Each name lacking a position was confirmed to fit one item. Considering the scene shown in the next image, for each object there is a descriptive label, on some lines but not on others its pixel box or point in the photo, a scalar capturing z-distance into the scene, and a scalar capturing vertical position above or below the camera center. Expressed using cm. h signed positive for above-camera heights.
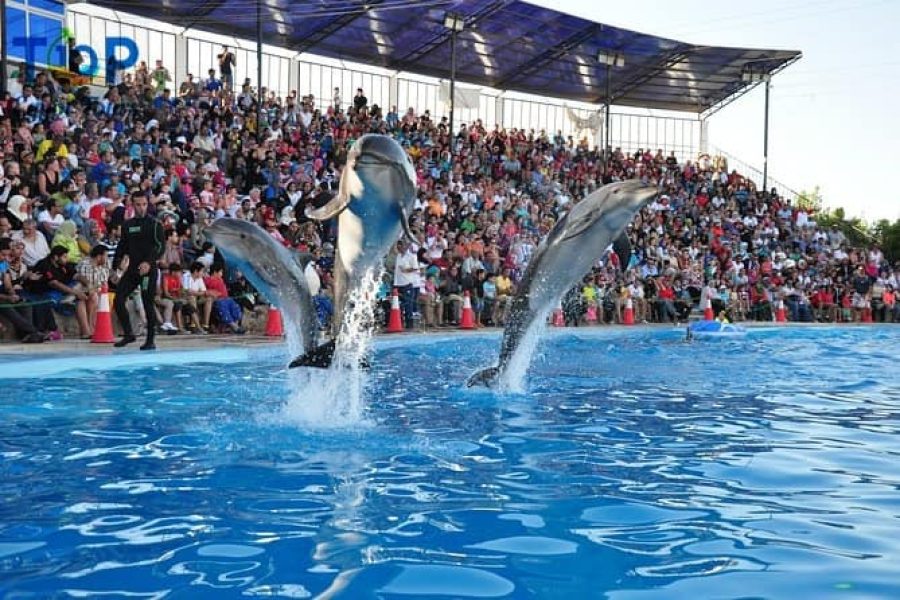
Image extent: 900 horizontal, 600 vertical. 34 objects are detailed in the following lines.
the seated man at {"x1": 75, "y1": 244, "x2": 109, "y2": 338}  1105 +33
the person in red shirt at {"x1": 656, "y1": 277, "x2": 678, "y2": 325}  2019 +1
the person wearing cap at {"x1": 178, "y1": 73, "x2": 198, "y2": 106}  1888 +433
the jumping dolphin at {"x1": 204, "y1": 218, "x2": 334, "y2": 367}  734 +30
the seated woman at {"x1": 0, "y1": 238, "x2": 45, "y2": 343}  1019 -8
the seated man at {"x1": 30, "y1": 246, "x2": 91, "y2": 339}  1063 +22
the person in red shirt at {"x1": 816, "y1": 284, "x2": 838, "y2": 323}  2431 -6
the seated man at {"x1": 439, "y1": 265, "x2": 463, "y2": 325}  1633 +2
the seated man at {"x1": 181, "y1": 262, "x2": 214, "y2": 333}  1237 +8
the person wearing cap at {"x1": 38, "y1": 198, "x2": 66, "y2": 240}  1144 +103
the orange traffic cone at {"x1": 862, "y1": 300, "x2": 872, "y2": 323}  2455 -24
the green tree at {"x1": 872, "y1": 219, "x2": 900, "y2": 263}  3981 +303
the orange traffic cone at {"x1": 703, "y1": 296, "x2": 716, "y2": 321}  1992 -20
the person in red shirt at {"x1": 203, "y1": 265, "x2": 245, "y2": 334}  1265 +3
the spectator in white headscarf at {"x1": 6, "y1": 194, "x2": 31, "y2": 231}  1125 +110
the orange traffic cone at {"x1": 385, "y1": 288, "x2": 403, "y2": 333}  1431 -22
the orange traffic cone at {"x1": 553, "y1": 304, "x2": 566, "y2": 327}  1708 -26
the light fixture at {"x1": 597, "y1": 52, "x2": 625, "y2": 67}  2729 +716
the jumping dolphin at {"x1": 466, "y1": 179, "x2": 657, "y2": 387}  739 +42
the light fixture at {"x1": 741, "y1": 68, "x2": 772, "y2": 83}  3159 +762
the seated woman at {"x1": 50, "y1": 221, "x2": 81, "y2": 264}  1120 +76
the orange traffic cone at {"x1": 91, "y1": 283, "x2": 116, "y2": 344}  1046 -24
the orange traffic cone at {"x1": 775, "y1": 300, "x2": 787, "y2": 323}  2228 -27
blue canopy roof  2423 +770
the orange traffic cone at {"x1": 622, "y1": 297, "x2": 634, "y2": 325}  1869 -23
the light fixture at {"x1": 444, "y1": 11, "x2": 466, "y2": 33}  2308 +691
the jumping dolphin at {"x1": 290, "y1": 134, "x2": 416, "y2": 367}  600 +63
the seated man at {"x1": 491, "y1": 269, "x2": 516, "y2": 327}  1659 +11
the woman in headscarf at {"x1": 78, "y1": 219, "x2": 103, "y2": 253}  1184 +88
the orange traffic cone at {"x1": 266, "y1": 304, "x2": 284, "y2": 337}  1248 -29
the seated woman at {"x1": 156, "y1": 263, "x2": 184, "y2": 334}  1202 +6
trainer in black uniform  998 +49
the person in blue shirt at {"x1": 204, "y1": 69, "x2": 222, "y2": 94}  2017 +471
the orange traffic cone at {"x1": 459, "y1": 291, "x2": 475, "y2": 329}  1553 -21
